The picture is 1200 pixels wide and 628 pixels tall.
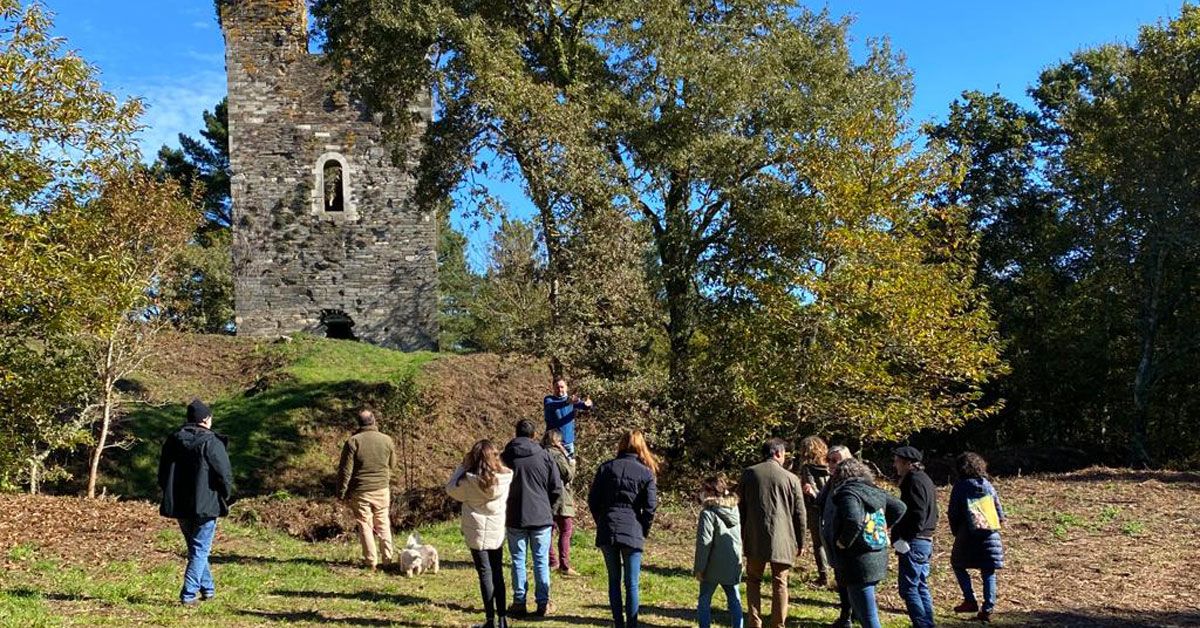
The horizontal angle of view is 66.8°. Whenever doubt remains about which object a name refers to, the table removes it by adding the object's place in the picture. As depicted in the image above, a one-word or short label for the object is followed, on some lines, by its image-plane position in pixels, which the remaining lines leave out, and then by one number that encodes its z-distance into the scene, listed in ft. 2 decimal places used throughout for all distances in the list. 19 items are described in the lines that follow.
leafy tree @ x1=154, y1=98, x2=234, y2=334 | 92.99
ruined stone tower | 75.72
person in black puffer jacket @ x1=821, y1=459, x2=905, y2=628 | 20.48
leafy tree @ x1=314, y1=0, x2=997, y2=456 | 37.42
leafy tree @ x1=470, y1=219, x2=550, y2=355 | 40.32
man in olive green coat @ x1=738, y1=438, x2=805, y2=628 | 22.67
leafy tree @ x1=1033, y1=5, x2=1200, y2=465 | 58.44
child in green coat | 21.81
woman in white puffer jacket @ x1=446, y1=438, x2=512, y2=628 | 22.36
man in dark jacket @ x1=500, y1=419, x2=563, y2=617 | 23.95
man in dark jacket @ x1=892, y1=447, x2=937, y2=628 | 23.54
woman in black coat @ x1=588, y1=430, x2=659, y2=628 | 22.24
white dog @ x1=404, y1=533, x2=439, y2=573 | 29.62
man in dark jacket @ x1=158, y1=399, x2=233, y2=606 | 23.81
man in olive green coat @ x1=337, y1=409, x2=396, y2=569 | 29.25
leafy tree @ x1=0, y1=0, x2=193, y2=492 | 29.37
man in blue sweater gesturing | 33.68
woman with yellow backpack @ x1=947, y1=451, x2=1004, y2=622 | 26.02
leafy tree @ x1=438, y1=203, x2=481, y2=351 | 126.41
